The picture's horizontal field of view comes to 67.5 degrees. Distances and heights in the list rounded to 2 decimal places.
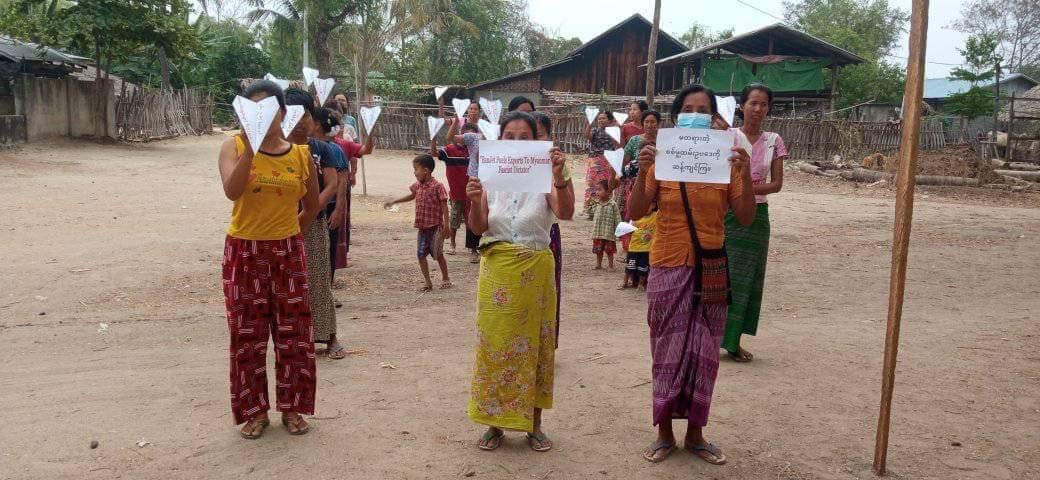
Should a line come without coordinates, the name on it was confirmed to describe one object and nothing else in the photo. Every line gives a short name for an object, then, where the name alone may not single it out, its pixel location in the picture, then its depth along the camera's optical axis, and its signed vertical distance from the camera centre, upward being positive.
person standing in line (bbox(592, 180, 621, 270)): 8.09 -0.79
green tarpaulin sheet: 26.44 +2.64
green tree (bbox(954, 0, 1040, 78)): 39.03 +6.90
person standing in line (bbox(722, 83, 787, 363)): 4.85 -0.48
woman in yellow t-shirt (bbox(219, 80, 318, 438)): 3.51 -0.66
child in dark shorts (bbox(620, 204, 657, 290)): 7.12 -1.00
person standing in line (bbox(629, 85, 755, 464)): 3.44 -0.59
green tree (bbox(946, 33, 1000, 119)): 26.91 +2.84
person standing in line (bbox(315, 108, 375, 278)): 5.52 -0.45
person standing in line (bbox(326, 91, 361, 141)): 9.87 +0.32
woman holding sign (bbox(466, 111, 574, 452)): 3.45 -0.66
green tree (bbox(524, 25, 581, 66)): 38.72 +4.92
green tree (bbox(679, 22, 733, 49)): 45.02 +6.53
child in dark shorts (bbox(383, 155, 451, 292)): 7.16 -0.68
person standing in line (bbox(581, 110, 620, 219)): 8.95 -0.02
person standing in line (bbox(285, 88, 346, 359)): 4.77 -0.68
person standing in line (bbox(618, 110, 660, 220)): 6.75 +0.08
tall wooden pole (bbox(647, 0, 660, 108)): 18.00 +2.21
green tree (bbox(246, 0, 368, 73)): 29.59 +4.67
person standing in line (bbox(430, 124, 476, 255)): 7.85 -0.37
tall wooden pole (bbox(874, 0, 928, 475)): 3.18 -0.14
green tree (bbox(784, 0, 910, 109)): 33.16 +7.36
